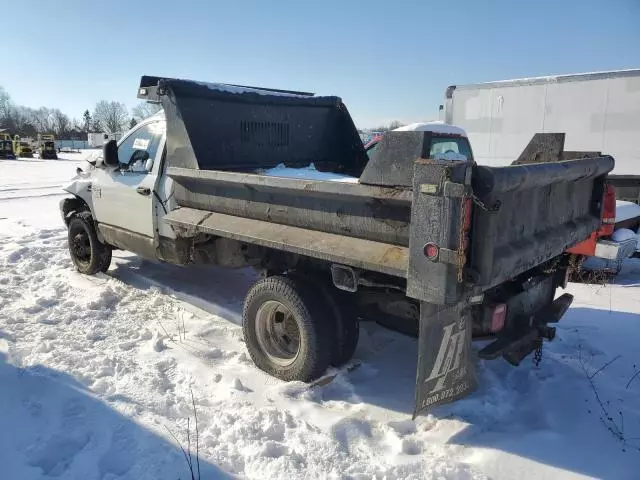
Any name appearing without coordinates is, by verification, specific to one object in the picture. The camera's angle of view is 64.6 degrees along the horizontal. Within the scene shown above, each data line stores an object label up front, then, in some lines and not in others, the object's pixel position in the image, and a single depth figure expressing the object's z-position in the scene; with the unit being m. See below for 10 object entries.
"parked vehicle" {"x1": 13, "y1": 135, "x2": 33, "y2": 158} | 41.53
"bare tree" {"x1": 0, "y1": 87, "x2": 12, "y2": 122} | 105.81
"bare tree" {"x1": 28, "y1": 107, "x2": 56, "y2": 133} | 105.15
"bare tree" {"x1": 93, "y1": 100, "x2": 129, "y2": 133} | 104.44
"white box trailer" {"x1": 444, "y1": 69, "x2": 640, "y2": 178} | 8.65
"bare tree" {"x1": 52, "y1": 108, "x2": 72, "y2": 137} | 101.38
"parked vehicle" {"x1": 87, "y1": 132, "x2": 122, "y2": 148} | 65.94
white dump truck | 2.73
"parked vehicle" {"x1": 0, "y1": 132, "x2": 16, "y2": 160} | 38.92
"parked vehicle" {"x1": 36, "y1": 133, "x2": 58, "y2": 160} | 42.22
